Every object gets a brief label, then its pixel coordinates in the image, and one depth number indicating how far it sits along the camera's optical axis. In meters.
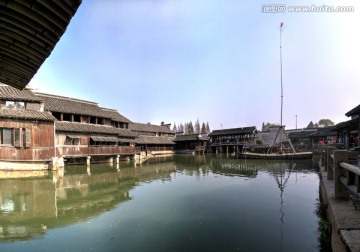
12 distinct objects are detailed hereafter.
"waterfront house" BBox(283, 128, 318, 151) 51.68
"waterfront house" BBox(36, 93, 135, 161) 25.06
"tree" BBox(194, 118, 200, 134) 105.76
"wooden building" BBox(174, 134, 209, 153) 56.72
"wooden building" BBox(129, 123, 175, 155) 46.82
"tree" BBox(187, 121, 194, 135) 89.39
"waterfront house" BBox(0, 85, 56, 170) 19.28
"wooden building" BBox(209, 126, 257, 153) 54.12
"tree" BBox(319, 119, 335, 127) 87.50
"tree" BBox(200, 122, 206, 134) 96.38
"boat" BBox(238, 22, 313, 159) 35.75
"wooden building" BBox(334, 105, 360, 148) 20.85
